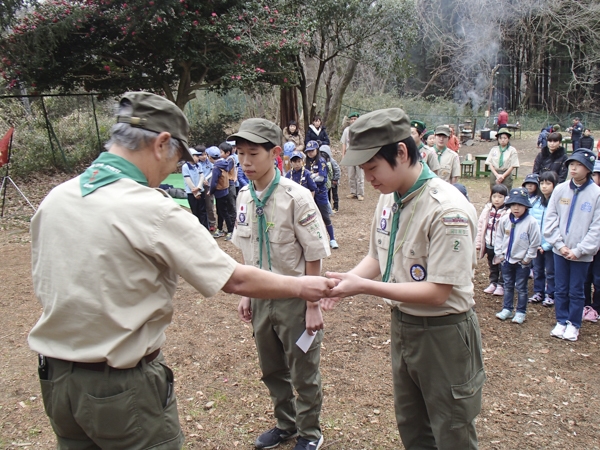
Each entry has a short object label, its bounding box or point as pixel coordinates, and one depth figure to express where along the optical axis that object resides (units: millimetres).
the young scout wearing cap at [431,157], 8125
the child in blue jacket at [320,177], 8311
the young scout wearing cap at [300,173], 7823
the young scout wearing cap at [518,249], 5258
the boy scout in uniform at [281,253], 2928
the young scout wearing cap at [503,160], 9156
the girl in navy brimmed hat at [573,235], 4637
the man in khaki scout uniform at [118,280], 1738
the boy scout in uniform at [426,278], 2121
